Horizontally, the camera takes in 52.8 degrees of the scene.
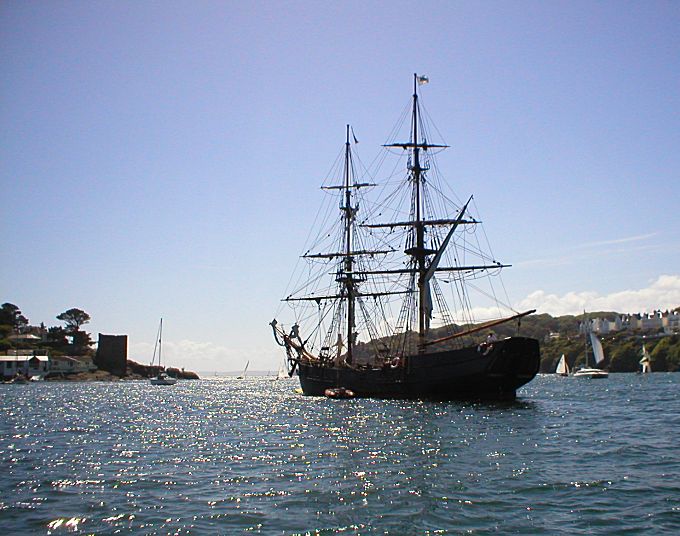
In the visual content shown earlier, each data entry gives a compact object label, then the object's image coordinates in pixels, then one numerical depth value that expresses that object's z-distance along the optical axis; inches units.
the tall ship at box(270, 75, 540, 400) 2144.4
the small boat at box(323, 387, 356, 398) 2551.7
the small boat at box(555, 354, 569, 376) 6230.3
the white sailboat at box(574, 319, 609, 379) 5319.9
